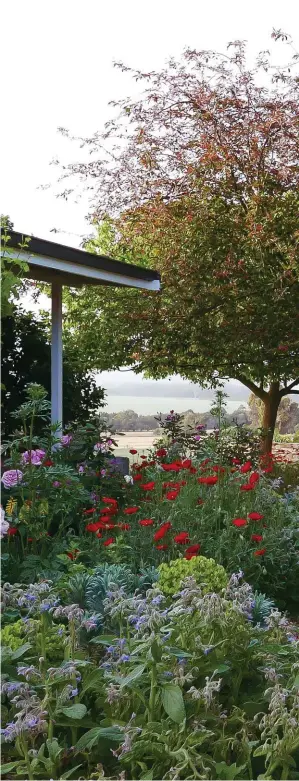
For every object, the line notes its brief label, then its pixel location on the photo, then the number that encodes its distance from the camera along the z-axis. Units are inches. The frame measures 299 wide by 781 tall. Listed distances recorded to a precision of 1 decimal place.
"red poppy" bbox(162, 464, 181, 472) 214.1
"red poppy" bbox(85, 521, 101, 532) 174.3
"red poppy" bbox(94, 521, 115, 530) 177.4
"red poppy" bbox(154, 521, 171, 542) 165.3
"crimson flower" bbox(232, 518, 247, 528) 174.1
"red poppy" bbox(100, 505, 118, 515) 184.0
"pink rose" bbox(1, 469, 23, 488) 180.7
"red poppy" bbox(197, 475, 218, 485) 188.4
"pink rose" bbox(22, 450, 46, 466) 186.7
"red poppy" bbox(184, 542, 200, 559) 163.2
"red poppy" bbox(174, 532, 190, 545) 161.3
